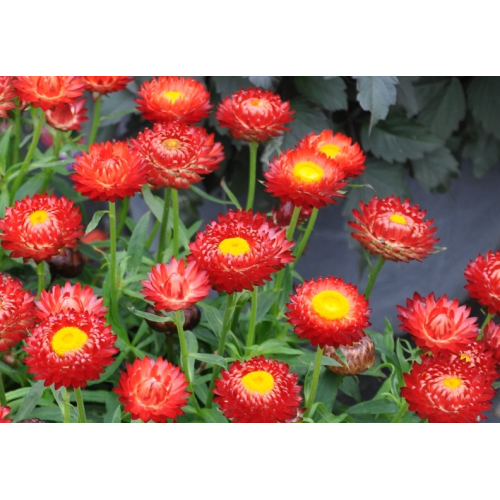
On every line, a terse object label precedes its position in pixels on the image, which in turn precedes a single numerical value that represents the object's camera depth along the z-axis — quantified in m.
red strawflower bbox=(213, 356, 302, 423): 1.13
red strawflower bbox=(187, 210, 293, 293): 1.14
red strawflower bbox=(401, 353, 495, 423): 1.13
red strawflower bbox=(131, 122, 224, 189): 1.21
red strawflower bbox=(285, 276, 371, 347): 1.14
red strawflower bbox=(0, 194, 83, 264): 1.19
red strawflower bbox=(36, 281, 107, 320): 1.14
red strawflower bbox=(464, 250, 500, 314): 1.17
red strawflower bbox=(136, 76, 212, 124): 1.26
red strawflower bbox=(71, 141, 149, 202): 1.18
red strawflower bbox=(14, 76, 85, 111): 1.26
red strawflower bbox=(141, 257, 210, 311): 1.13
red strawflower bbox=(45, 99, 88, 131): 1.31
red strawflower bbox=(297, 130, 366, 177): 1.24
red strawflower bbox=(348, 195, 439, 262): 1.21
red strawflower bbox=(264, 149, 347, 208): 1.20
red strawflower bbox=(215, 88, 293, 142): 1.26
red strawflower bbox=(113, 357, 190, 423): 1.11
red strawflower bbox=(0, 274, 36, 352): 1.15
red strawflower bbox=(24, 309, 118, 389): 1.10
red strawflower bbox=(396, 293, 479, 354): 1.14
